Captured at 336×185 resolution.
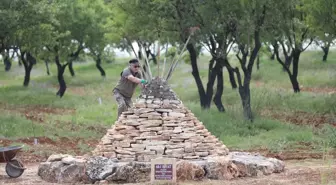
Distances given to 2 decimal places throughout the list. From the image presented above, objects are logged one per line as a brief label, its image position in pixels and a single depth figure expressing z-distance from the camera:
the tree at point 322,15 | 21.00
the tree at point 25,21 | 19.62
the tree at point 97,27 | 36.16
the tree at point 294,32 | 23.66
